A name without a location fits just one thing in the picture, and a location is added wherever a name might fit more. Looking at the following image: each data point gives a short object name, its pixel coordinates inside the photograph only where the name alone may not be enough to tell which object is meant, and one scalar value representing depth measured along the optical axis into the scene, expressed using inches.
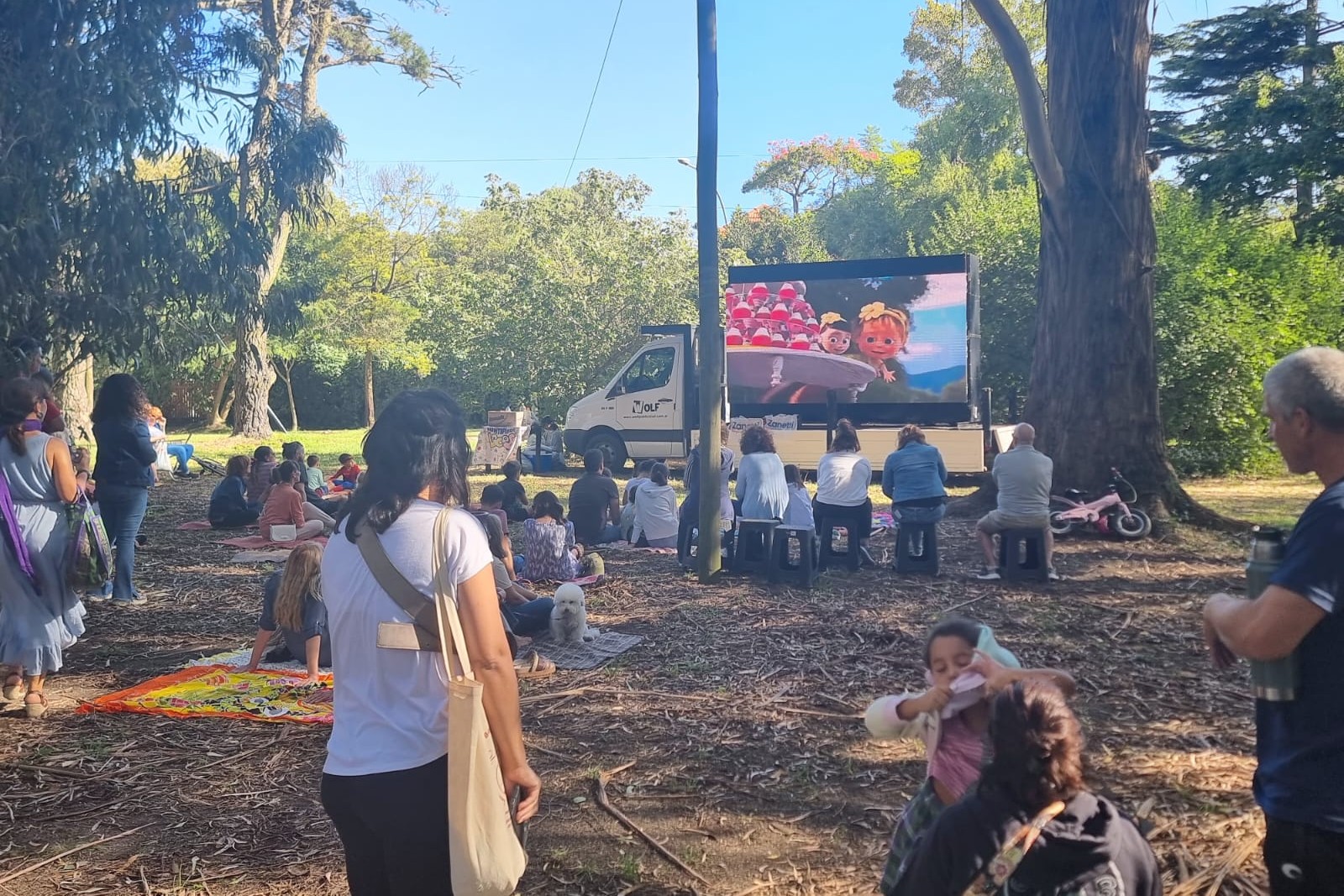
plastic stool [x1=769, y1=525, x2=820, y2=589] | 338.6
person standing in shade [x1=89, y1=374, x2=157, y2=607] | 295.0
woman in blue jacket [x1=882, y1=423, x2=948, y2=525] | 350.3
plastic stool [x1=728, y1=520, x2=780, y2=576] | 356.8
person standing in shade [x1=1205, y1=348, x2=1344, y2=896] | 77.2
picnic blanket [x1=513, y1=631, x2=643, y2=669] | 258.5
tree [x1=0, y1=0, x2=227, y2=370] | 334.3
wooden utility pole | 337.7
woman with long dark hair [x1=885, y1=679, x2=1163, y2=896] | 83.8
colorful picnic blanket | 219.1
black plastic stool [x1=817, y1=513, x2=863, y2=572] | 368.8
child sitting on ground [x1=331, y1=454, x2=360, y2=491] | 522.0
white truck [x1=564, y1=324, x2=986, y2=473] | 629.3
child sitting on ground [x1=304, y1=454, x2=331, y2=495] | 494.9
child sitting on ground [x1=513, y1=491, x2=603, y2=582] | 341.4
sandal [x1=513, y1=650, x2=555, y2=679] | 248.2
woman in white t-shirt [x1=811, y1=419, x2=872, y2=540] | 364.5
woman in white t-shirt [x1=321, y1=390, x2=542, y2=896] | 90.7
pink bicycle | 406.6
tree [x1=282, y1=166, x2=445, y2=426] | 1381.6
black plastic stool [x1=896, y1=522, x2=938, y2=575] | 357.4
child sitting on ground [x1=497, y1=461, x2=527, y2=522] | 442.6
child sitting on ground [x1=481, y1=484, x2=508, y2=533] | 334.6
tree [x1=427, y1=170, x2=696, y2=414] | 957.2
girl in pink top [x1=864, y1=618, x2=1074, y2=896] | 100.1
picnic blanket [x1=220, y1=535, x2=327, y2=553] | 412.8
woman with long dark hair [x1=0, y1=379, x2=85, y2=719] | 202.8
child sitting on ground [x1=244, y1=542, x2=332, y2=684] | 238.4
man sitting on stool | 330.6
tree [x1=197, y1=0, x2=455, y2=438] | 456.1
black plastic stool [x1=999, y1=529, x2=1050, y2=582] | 338.3
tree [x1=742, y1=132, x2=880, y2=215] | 2156.7
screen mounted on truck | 615.2
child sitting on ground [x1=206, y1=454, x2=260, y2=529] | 468.8
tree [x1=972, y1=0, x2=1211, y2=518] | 422.0
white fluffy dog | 269.3
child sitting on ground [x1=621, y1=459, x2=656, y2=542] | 436.1
